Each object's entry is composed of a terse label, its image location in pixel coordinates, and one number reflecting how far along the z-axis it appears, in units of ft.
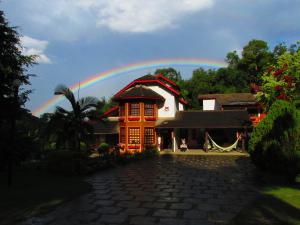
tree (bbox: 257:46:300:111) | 59.21
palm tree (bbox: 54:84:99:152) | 56.44
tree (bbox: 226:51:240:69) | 198.90
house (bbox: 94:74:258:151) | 95.55
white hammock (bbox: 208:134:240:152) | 89.76
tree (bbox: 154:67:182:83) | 211.59
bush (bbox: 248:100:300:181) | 37.99
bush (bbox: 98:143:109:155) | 88.84
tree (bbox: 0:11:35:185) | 43.06
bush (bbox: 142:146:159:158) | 78.16
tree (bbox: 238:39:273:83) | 185.64
